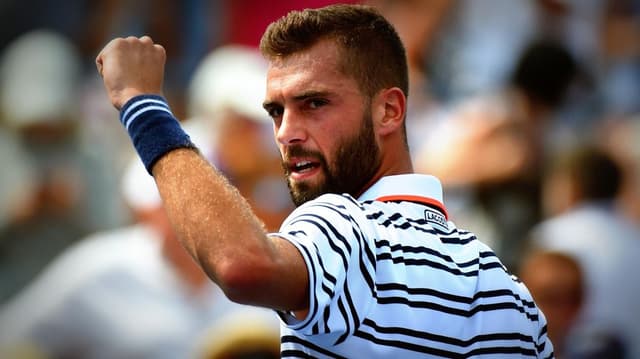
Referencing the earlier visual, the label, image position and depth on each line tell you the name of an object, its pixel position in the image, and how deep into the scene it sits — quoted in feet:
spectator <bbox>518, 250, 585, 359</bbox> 39.45
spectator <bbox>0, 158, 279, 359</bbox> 40.47
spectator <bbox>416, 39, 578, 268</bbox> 43.29
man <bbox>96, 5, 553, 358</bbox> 20.12
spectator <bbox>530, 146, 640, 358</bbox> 42.91
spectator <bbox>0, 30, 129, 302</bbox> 50.78
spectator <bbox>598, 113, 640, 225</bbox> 47.80
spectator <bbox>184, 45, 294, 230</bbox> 47.34
